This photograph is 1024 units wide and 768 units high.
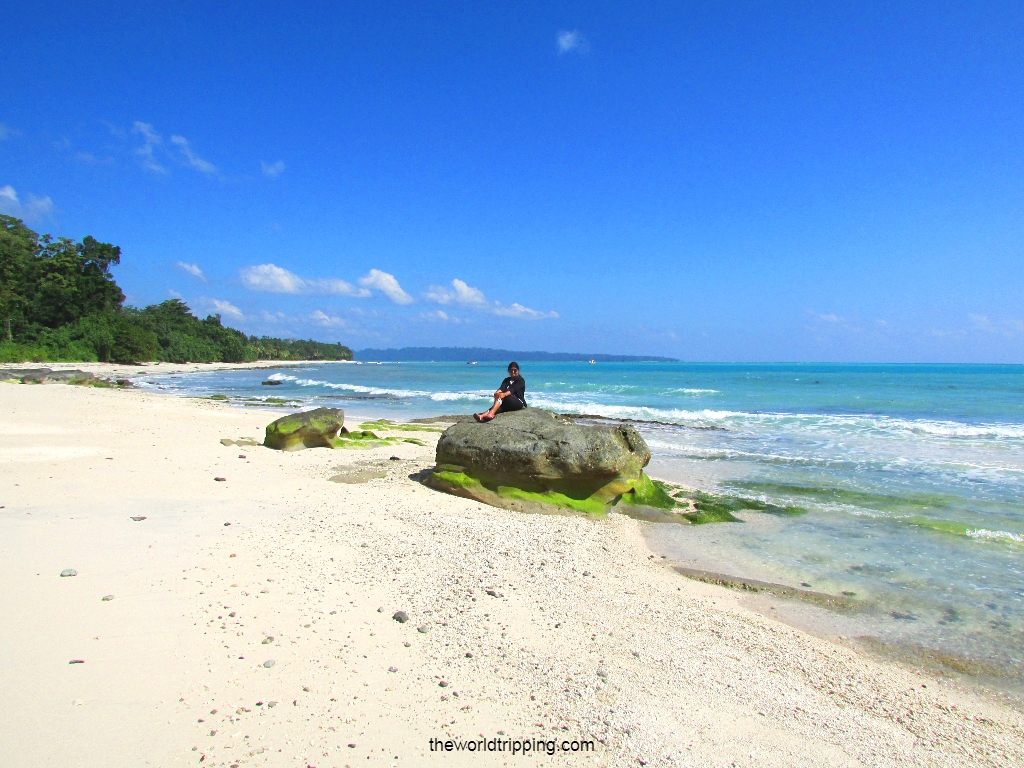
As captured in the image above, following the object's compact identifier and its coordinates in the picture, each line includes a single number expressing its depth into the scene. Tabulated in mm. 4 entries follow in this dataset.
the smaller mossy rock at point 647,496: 9359
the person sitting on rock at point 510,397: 11328
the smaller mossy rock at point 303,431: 12625
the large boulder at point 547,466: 8977
